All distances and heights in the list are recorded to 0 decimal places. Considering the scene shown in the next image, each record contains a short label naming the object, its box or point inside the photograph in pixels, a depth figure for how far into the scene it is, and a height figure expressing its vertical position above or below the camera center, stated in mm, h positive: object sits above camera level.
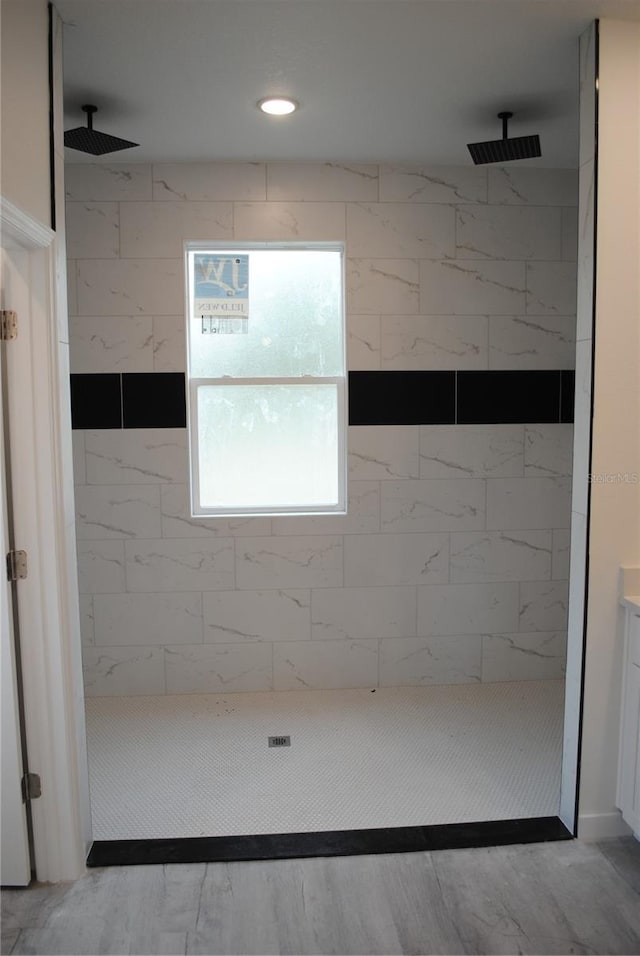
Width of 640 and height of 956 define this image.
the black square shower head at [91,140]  2758 +1092
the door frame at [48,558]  2127 -486
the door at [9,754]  2131 -1101
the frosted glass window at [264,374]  3672 +172
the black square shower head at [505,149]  2842 +1088
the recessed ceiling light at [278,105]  2799 +1245
